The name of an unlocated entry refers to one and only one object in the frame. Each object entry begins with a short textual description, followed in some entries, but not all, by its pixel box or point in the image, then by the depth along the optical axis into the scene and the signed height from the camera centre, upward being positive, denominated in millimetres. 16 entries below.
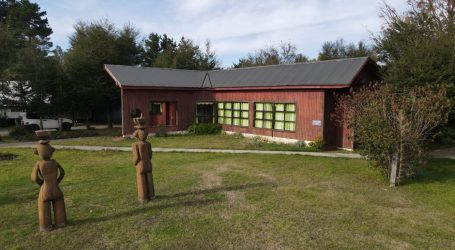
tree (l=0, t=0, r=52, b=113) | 20759 +2373
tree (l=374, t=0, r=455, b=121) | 13728 +2568
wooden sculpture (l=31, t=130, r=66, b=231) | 5809 -1320
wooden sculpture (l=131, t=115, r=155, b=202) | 7270 -1126
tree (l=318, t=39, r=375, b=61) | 39822 +7859
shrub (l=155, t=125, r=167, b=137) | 20267 -1331
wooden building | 15570 +778
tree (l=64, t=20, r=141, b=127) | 24594 +3688
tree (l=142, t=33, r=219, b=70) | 36438 +5967
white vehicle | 23531 -842
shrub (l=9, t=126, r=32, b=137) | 21469 -1382
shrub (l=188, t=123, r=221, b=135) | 21031 -1186
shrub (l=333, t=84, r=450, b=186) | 8469 -475
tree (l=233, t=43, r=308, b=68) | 45750 +7319
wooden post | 8797 -1576
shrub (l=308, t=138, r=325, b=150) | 15119 -1543
